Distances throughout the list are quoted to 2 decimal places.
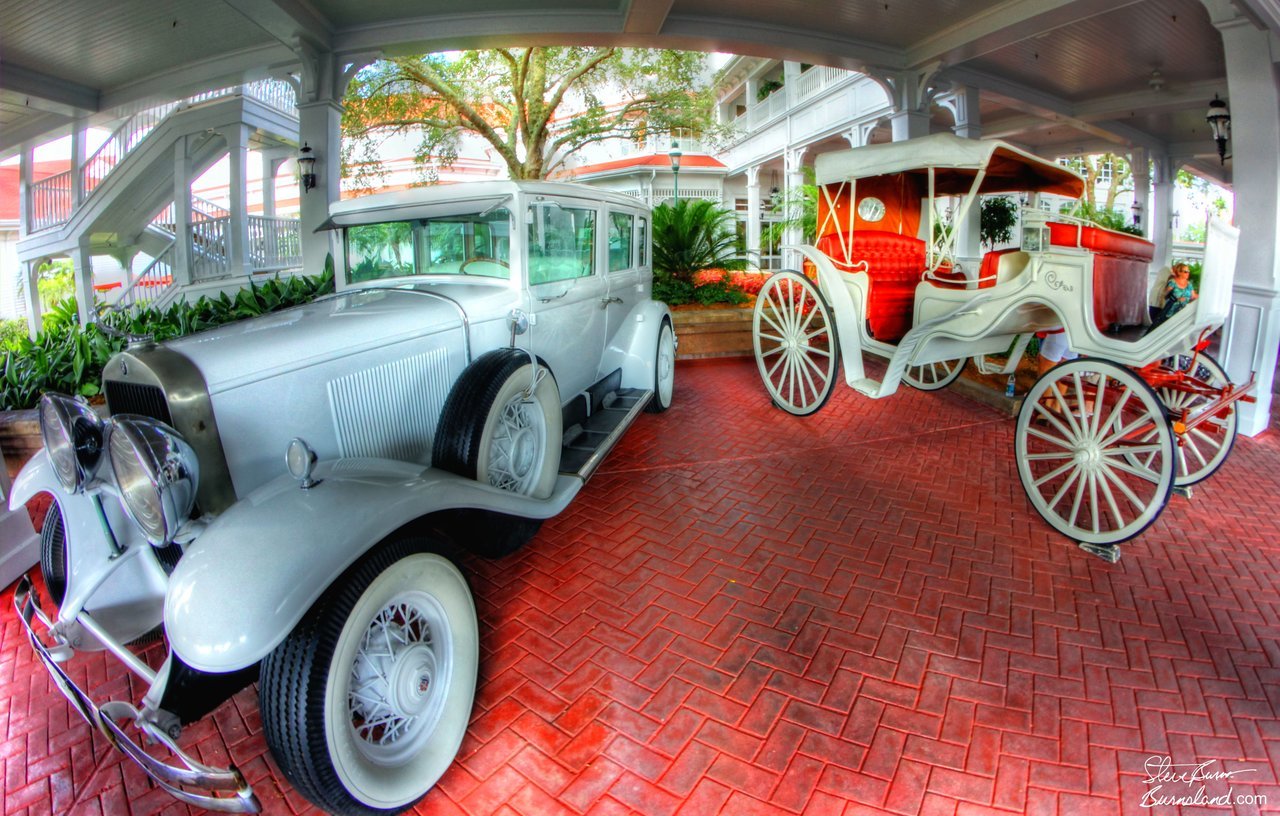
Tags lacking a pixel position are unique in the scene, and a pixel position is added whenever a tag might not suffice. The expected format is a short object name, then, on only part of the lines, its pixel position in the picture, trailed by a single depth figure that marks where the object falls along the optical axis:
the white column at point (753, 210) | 19.38
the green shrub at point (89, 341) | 5.08
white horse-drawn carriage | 3.28
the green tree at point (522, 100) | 11.85
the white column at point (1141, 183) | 14.55
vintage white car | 1.57
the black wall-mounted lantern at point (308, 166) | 8.34
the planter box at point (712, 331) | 8.49
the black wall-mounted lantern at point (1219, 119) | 8.76
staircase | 11.36
